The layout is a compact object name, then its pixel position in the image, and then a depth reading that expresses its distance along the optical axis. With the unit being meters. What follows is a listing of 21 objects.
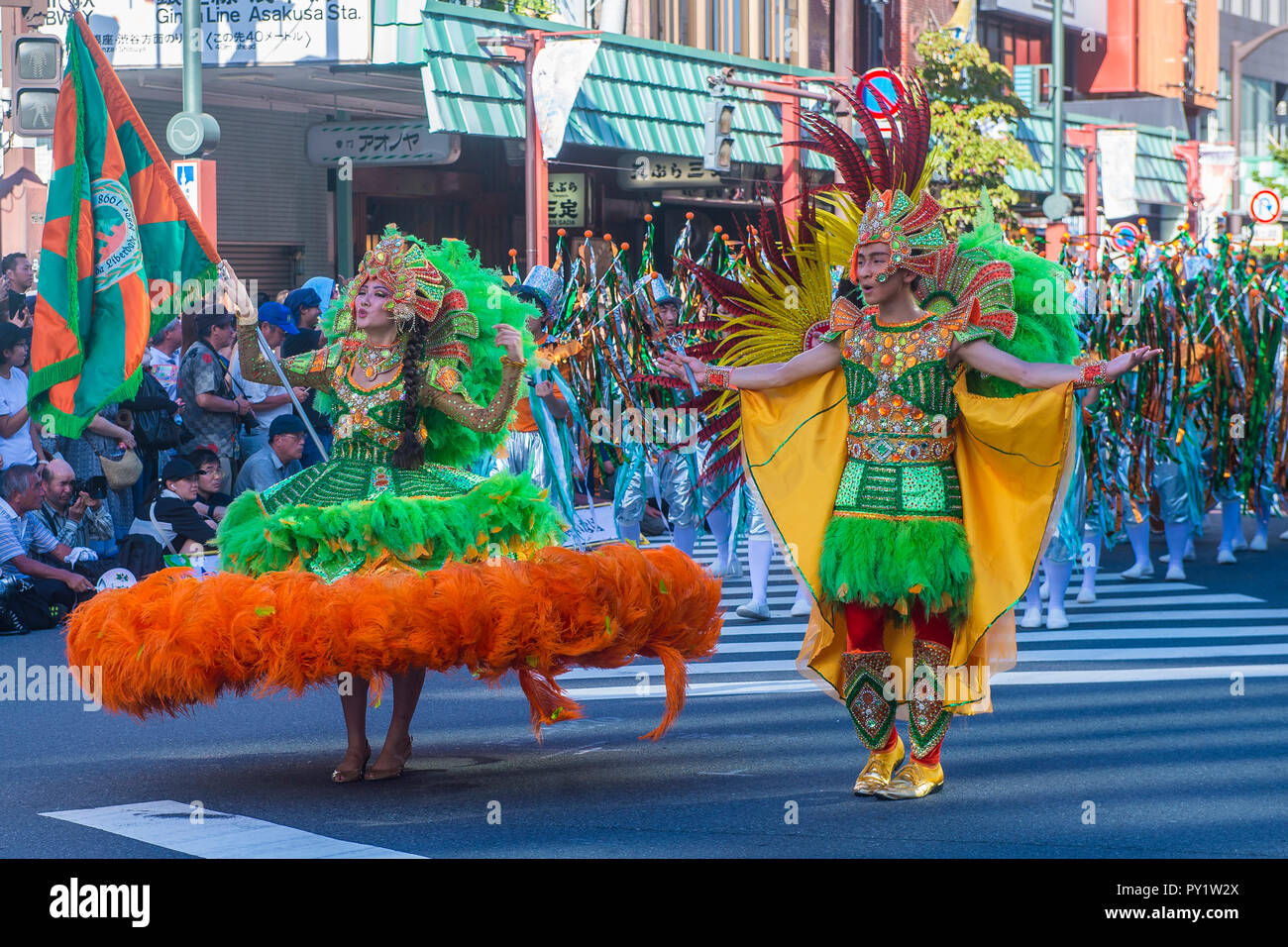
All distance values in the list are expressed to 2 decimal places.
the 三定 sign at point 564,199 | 22.77
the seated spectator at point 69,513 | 10.22
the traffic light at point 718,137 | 20.30
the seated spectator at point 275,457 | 10.83
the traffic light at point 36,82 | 12.14
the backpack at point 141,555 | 10.19
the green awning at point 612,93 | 18.42
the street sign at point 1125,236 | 13.72
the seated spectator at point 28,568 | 9.83
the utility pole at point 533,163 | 18.64
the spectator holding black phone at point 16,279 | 11.81
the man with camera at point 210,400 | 11.08
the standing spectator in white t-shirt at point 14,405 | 10.38
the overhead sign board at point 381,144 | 19.50
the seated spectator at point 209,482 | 10.52
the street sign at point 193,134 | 12.14
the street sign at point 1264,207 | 25.79
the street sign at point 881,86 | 20.77
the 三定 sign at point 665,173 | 23.27
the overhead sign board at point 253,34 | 17.48
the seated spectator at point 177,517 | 10.29
